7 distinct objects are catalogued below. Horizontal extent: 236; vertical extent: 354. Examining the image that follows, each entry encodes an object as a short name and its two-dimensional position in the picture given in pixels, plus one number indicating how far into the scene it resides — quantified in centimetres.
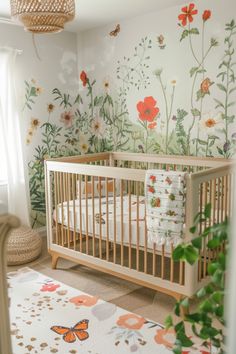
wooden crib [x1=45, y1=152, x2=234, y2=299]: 229
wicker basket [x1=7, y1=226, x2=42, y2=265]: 327
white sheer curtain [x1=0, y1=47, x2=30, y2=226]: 350
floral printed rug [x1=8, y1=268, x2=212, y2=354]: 207
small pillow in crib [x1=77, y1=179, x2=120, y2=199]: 325
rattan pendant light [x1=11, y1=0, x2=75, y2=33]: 209
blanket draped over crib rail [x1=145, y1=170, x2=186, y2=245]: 220
